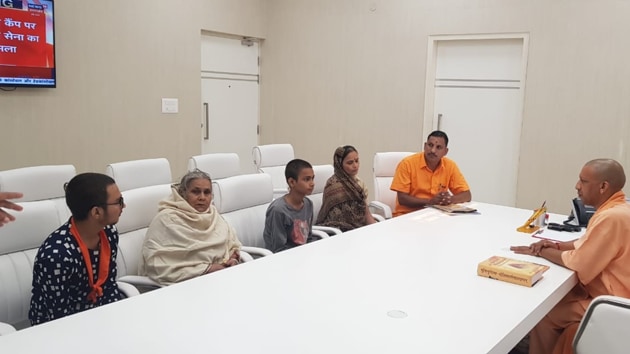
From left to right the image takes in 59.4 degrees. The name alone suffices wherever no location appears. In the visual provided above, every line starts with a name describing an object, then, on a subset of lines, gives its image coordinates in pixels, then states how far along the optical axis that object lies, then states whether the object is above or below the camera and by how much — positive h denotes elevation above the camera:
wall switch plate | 5.83 +0.06
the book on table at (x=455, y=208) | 3.71 -0.60
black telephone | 3.37 -0.55
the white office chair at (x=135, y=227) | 2.75 -0.61
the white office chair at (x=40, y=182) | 3.07 -0.45
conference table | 1.64 -0.67
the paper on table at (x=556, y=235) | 3.07 -0.63
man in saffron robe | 2.29 -0.58
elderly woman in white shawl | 2.69 -0.64
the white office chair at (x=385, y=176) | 4.54 -0.48
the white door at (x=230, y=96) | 6.42 +0.19
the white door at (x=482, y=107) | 5.57 +0.14
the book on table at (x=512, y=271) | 2.27 -0.62
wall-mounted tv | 4.48 +0.52
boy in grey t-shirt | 3.22 -0.59
